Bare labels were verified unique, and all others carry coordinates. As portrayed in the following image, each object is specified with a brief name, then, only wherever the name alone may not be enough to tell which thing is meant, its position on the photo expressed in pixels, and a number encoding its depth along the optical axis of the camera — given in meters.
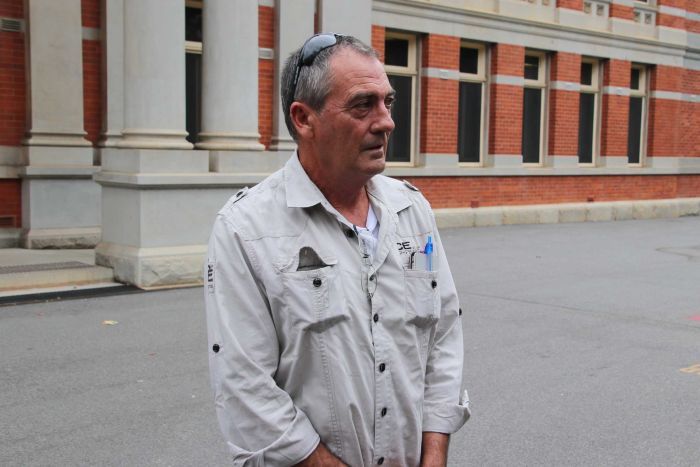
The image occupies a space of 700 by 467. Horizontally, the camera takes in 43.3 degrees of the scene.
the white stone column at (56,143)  13.12
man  2.45
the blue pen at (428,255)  2.71
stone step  10.15
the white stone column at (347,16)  15.38
